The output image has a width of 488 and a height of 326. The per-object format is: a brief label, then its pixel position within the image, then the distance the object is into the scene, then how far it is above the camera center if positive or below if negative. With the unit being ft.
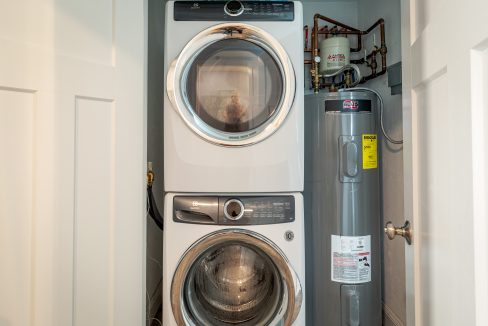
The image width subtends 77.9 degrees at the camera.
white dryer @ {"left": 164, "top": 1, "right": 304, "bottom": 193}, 4.18 +1.00
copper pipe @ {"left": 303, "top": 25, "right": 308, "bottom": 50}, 6.45 +2.81
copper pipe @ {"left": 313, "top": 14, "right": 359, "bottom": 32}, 6.01 +2.90
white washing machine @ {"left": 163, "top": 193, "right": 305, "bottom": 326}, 4.08 -1.02
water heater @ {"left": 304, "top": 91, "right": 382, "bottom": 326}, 4.72 -0.73
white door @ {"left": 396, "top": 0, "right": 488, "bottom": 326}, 1.77 +0.06
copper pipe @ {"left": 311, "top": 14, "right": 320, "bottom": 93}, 5.79 +2.24
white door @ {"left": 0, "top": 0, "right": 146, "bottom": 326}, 2.72 +0.05
